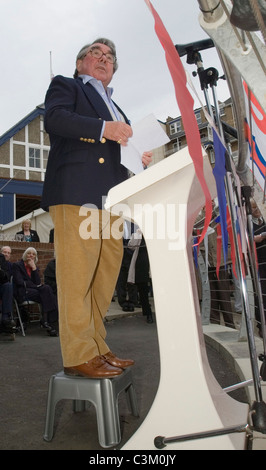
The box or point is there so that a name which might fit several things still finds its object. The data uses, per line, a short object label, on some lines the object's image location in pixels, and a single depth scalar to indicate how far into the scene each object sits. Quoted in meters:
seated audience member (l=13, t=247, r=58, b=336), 4.66
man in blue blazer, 1.28
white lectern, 0.85
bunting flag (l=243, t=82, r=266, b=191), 0.90
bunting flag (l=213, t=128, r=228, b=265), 0.97
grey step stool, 1.17
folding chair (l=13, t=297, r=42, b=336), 4.61
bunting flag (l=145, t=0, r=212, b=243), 0.65
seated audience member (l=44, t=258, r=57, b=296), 5.27
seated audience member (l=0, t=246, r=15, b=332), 3.93
